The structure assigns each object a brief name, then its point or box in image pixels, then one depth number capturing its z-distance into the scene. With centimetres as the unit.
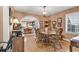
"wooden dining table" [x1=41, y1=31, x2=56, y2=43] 209
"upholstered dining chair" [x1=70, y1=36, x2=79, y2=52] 127
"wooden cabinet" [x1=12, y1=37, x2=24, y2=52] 144
